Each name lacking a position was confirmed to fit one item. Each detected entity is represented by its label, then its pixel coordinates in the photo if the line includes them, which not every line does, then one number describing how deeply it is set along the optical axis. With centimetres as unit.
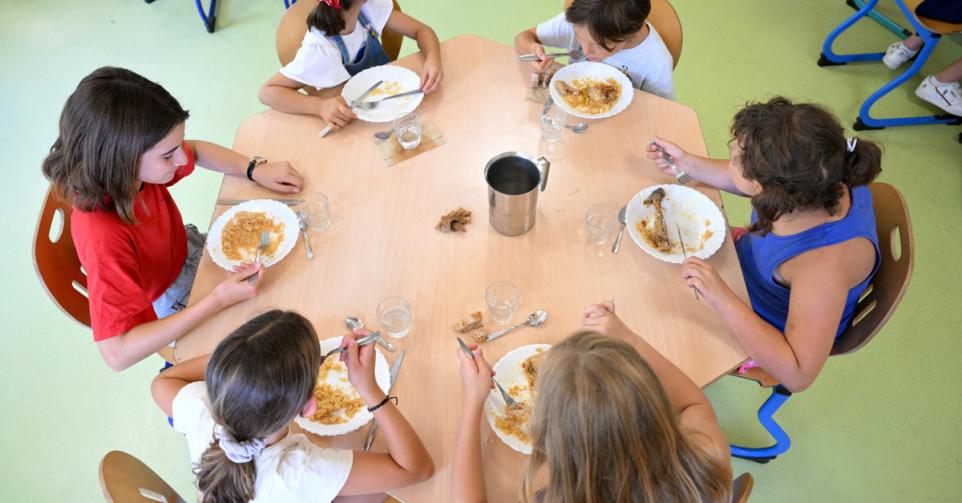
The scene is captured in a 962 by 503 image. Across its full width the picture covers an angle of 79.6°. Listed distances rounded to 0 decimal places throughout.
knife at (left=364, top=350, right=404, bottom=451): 121
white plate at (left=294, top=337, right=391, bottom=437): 120
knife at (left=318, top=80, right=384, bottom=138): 172
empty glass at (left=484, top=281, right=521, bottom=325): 136
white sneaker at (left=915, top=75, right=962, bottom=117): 283
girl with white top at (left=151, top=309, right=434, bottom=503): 105
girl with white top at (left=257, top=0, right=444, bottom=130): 177
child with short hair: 180
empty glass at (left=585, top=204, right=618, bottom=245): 149
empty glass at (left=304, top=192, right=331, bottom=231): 153
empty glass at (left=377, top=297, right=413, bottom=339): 134
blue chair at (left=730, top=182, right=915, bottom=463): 137
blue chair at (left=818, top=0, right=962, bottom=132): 258
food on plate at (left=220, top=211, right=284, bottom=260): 147
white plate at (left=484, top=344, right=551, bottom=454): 121
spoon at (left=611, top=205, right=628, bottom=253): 147
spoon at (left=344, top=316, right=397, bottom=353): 132
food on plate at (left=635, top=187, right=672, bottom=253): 148
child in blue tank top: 131
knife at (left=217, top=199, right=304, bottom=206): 158
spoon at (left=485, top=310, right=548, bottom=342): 134
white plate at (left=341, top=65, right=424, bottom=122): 176
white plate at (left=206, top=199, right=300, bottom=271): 145
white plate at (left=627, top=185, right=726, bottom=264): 147
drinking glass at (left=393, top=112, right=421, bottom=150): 168
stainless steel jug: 139
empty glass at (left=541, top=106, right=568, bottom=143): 171
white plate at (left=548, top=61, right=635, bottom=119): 179
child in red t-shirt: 133
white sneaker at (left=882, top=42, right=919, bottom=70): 306
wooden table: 130
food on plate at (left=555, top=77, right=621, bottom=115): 177
